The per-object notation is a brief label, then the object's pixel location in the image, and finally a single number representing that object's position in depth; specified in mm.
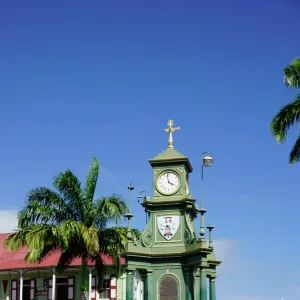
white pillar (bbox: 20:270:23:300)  46594
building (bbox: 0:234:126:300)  47625
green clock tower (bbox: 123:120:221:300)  30938
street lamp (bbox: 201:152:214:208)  31750
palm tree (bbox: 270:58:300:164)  27312
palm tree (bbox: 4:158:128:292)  32812
